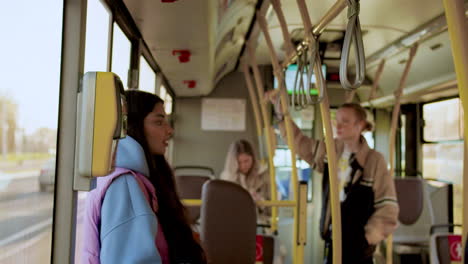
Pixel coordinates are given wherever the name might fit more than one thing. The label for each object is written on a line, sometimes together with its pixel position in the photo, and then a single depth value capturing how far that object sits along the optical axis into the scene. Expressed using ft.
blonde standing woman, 8.54
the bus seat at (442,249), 13.12
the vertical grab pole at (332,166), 7.02
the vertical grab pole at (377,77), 14.89
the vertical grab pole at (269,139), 13.05
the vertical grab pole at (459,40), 3.51
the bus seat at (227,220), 8.61
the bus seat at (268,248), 11.58
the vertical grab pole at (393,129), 13.45
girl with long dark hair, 4.08
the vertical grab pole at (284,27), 8.78
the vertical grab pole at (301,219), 9.37
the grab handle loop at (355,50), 4.46
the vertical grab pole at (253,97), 15.70
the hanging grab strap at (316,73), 6.63
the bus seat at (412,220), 15.80
